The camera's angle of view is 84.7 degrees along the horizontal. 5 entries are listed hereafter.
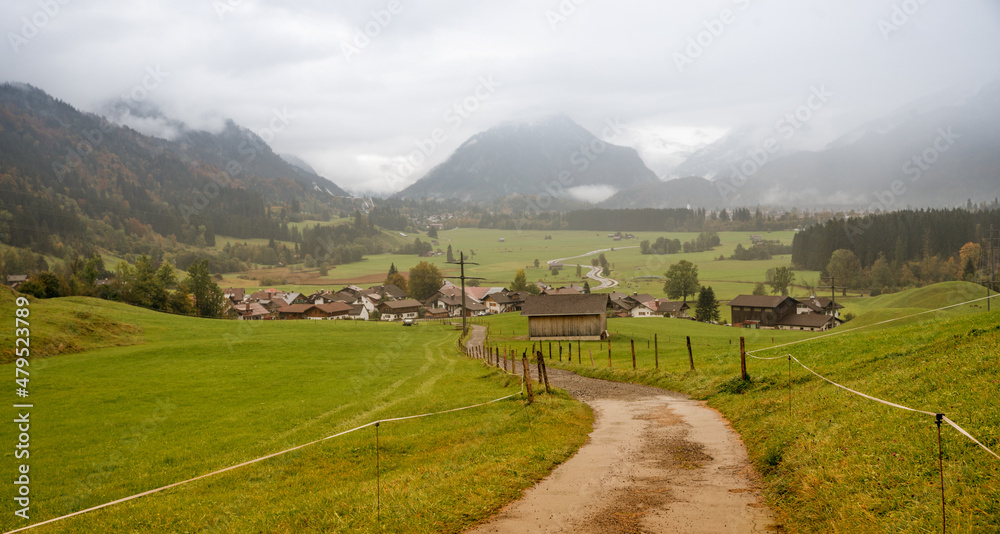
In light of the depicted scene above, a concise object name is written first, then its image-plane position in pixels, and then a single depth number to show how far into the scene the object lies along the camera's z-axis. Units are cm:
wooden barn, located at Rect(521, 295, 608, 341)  6556
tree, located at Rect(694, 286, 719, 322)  10544
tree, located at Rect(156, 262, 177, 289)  9120
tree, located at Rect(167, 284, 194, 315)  8962
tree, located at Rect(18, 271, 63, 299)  6981
